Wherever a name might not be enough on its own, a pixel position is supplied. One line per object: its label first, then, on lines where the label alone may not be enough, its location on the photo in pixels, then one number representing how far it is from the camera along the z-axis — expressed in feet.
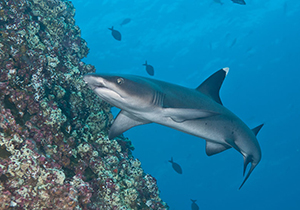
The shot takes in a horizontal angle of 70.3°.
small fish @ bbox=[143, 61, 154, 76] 41.50
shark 9.87
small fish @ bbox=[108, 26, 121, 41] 41.36
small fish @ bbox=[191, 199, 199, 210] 45.70
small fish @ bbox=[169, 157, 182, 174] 43.76
